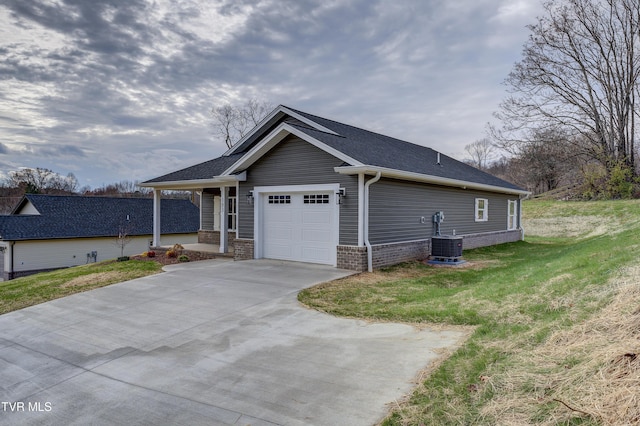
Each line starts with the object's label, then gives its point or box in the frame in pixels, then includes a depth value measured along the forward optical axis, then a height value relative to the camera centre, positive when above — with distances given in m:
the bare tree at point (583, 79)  26.27 +9.84
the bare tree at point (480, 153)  55.91 +9.03
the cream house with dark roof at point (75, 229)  25.91 -1.33
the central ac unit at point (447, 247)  12.41 -1.11
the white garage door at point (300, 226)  11.23 -0.41
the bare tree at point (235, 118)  36.06 +9.07
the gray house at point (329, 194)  10.68 +0.63
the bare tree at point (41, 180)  52.56 +4.55
